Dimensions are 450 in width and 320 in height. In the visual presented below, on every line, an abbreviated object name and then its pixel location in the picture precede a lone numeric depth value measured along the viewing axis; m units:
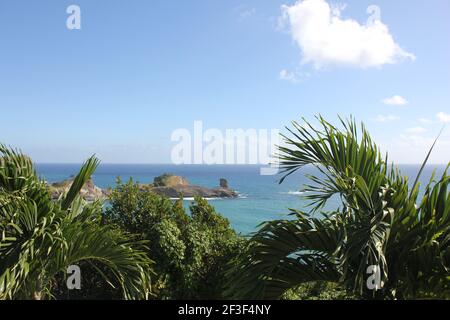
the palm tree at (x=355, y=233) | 2.65
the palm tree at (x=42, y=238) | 3.02
